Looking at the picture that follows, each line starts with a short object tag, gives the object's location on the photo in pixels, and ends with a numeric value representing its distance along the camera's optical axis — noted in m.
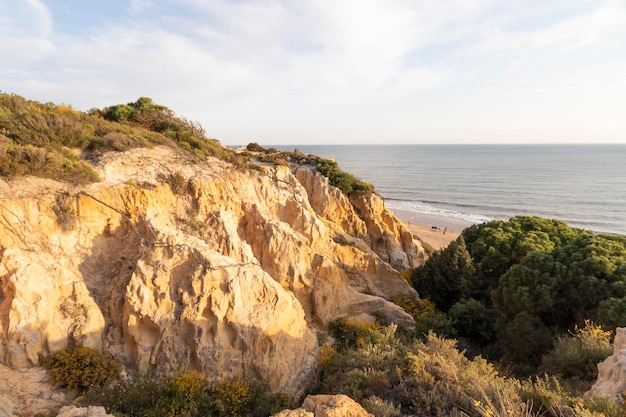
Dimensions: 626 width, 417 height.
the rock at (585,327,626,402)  6.57
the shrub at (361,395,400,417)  6.15
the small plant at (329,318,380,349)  11.68
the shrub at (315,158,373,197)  20.83
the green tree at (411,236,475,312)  16.09
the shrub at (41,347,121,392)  7.69
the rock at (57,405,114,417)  5.47
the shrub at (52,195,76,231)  9.30
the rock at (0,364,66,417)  6.99
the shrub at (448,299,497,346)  14.10
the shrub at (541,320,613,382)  9.45
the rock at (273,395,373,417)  5.31
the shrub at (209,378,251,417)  8.05
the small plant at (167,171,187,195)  11.97
